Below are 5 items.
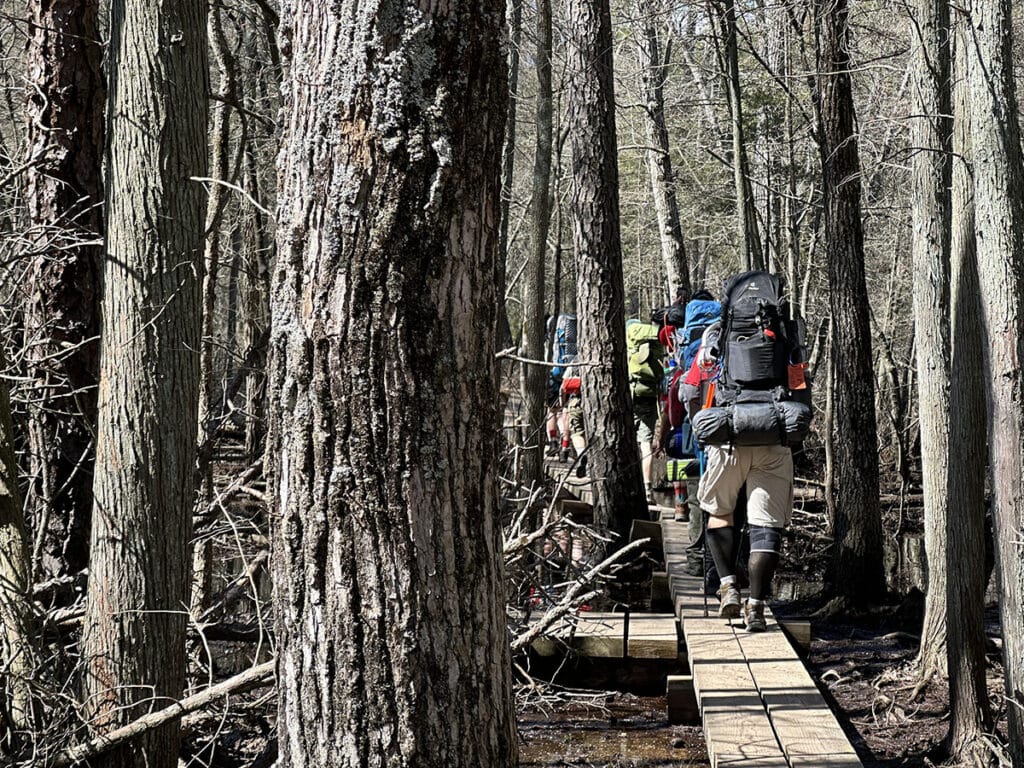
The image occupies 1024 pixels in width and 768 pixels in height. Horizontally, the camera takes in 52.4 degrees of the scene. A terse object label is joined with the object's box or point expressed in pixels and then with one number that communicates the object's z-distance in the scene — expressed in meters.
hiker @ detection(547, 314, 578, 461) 14.90
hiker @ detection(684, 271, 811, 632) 6.56
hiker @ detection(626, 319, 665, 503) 11.61
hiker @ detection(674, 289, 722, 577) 7.70
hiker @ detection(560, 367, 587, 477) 12.10
